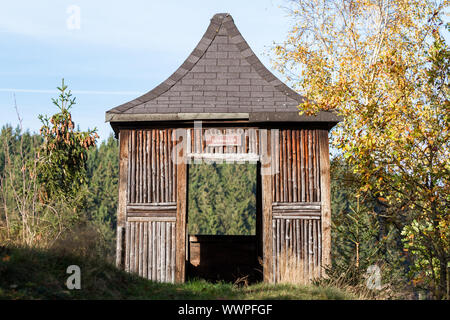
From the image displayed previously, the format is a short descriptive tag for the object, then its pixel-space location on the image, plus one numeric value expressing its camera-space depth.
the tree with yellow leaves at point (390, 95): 11.17
